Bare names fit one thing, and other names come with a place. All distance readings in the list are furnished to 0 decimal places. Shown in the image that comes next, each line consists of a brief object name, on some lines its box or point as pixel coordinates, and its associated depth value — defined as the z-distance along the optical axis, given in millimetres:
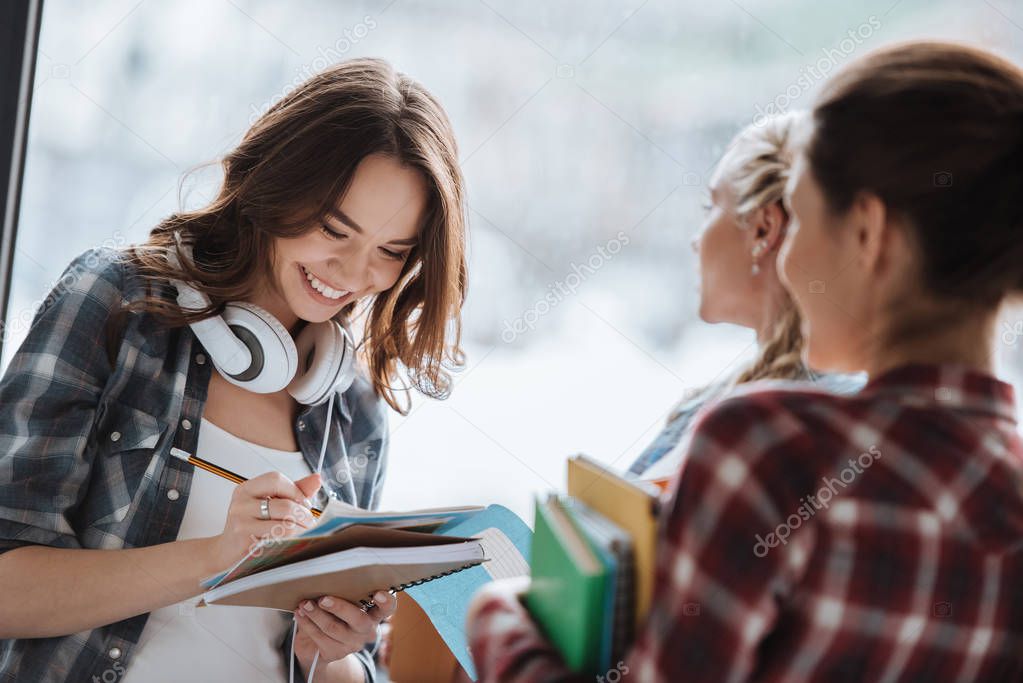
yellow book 1549
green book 1551
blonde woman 1798
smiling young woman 1873
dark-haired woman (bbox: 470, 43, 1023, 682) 1514
